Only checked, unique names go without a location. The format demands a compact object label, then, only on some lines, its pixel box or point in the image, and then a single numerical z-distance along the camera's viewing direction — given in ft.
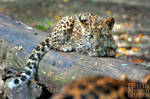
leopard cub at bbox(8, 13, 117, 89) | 32.78
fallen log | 27.57
